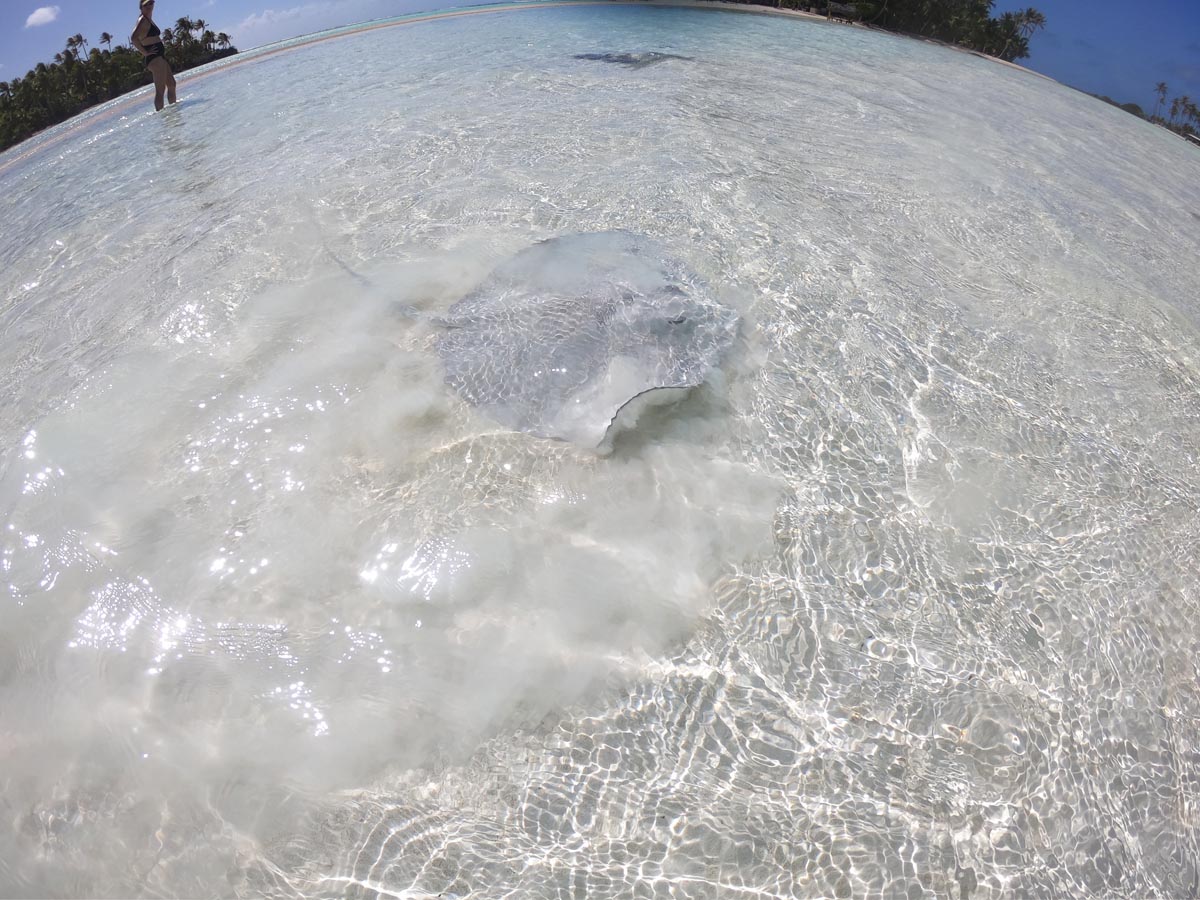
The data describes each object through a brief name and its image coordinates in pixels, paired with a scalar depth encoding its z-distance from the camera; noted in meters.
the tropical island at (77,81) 21.00
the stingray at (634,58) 10.04
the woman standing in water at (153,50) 8.44
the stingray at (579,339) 3.13
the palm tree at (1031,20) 25.08
